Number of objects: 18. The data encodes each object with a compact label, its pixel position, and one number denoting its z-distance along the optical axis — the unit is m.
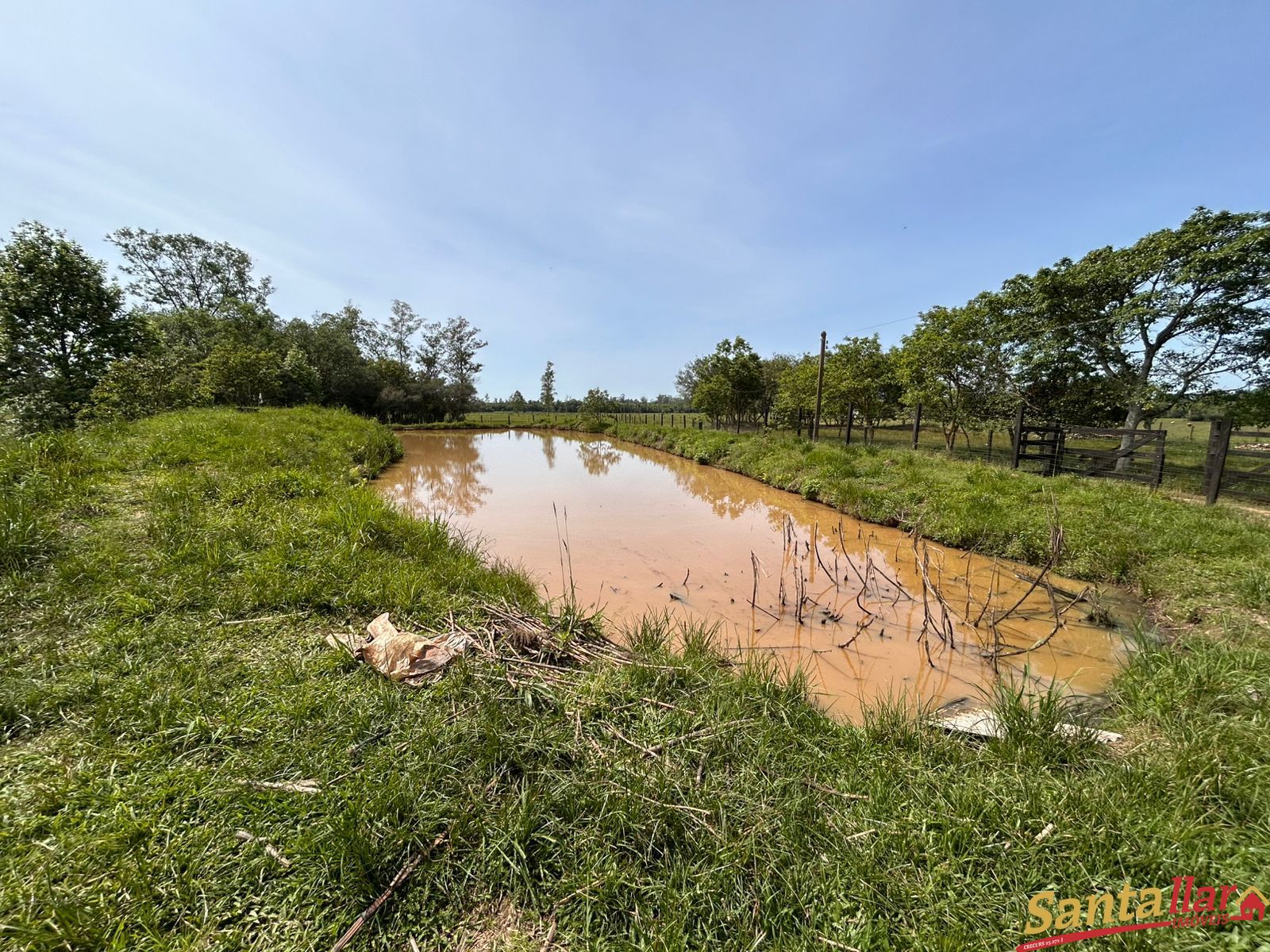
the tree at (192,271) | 26.27
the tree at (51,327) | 8.31
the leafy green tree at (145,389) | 9.53
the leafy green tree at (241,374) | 17.78
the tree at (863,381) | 16.17
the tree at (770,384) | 25.97
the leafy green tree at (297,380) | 21.91
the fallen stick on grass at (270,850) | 1.46
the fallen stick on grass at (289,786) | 1.70
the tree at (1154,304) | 11.06
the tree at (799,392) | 18.42
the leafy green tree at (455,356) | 36.12
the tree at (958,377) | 13.88
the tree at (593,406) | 31.58
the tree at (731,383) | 21.95
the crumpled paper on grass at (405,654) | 2.48
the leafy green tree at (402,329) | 37.66
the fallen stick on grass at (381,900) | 1.29
